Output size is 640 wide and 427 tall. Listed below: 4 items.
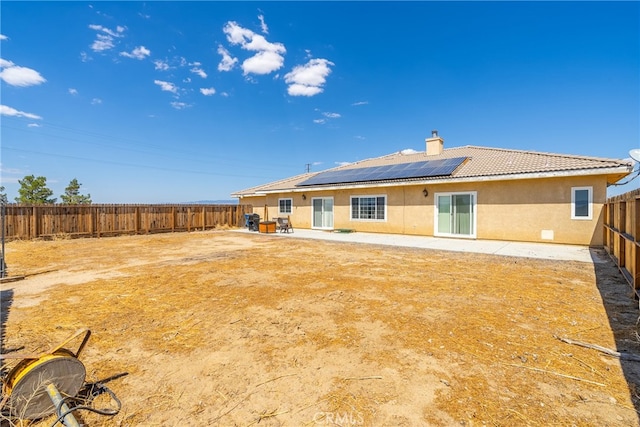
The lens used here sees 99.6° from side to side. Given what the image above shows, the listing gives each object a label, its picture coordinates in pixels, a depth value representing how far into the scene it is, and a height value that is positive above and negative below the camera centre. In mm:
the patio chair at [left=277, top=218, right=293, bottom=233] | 16172 -831
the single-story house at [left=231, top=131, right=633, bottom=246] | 9531 +678
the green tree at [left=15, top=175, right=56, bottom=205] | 25891 +2156
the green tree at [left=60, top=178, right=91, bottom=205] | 31359 +2128
